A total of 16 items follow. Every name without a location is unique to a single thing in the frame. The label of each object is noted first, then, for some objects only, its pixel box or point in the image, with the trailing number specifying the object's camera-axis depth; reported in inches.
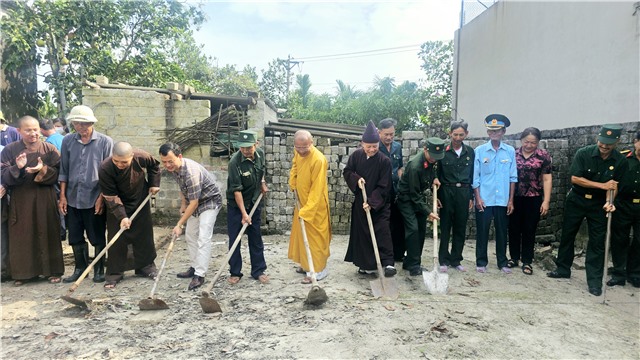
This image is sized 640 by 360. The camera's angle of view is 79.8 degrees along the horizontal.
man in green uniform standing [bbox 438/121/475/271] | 191.9
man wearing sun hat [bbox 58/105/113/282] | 177.8
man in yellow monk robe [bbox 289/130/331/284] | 177.6
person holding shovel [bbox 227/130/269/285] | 175.8
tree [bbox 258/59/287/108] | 1145.5
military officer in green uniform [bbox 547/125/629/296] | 169.8
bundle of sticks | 318.7
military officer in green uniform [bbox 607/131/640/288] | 172.1
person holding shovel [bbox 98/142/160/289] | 170.1
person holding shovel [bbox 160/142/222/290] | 164.9
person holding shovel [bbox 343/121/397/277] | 182.2
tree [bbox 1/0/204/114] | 364.5
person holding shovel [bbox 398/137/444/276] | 187.5
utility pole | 1191.9
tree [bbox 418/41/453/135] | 663.1
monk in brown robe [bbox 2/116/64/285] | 173.3
